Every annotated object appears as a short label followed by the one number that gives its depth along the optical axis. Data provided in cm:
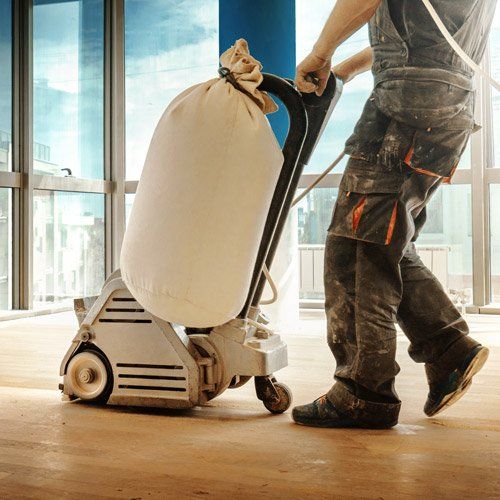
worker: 173
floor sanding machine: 190
